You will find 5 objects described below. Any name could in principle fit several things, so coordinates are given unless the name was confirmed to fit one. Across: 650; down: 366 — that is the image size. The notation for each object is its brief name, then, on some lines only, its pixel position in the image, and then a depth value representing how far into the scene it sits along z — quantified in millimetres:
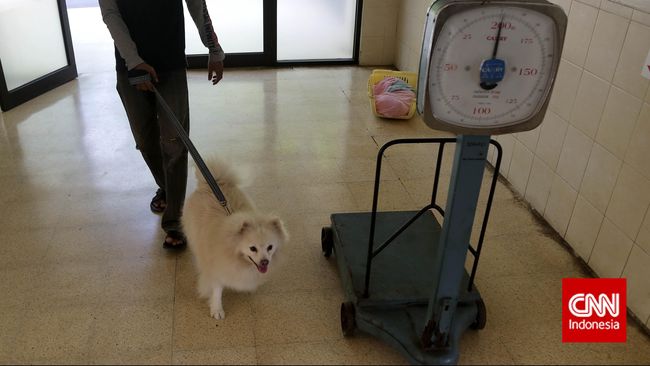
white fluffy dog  1955
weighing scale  1349
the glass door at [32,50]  4016
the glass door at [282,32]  5070
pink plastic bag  4020
